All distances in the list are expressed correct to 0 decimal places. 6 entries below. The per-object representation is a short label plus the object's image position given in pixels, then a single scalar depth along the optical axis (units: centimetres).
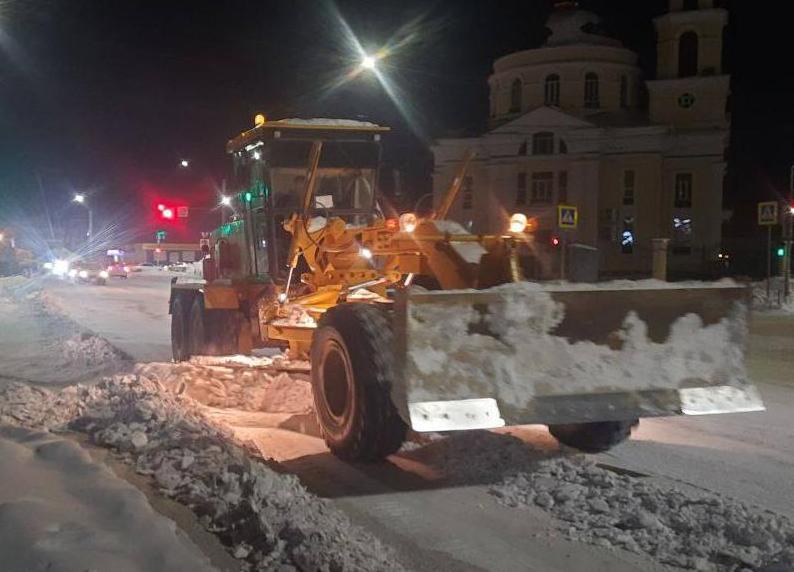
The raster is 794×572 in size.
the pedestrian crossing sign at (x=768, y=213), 2302
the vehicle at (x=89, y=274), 4041
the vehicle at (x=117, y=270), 4650
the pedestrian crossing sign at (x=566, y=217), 1792
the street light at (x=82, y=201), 5894
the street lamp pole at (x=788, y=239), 2408
